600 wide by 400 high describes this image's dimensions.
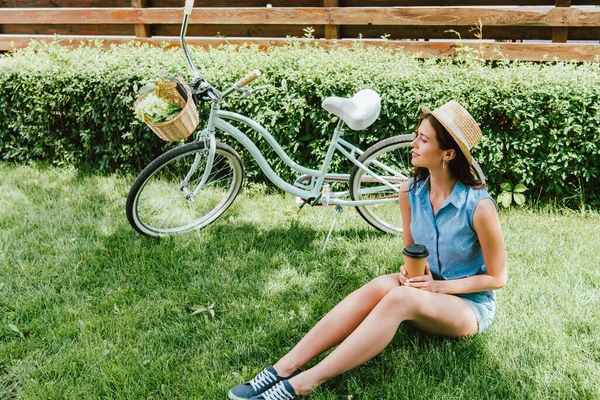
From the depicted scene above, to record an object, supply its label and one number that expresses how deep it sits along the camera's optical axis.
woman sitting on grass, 2.44
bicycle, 3.57
